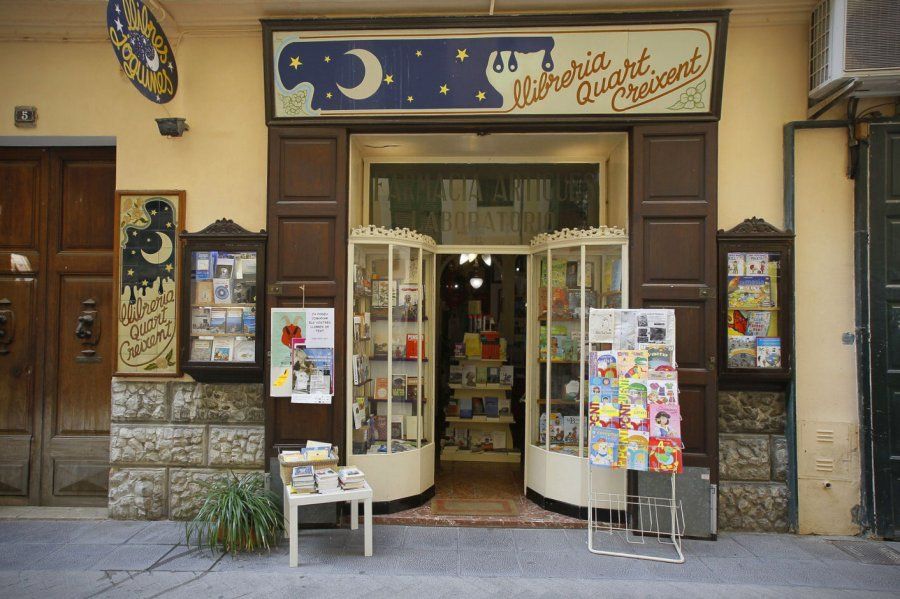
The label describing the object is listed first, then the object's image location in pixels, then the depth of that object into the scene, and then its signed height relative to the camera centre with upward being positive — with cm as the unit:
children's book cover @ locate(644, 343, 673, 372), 468 -37
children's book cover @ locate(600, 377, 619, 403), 464 -65
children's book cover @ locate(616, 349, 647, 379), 461 -42
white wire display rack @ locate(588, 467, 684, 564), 468 -194
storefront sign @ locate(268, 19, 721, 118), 501 +234
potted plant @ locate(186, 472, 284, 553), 455 -180
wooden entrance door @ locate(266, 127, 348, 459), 516 +71
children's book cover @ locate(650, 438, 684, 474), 447 -119
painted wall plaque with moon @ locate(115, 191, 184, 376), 540 +20
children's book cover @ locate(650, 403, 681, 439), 449 -89
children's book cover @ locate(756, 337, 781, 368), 499 -33
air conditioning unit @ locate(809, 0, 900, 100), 469 +244
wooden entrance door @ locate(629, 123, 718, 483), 495 +62
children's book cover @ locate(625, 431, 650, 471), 451 -115
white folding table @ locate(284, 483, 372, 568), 431 -156
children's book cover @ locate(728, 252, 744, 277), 506 +52
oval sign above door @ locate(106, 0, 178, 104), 438 +233
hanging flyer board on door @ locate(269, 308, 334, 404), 508 -39
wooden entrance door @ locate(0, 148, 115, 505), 571 -14
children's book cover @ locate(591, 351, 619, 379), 469 -44
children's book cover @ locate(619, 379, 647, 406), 457 -66
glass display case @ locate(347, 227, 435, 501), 532 -50
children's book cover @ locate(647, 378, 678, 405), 453 -64
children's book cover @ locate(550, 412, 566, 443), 546 -118
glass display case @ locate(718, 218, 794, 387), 500 +14
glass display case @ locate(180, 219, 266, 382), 521 +15
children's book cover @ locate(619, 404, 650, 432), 454 -88
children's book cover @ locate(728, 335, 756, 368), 502 -36
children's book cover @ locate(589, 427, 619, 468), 456 -114
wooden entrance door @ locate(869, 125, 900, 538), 499 -2
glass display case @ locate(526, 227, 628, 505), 525 -22
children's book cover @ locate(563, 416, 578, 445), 540 -117
